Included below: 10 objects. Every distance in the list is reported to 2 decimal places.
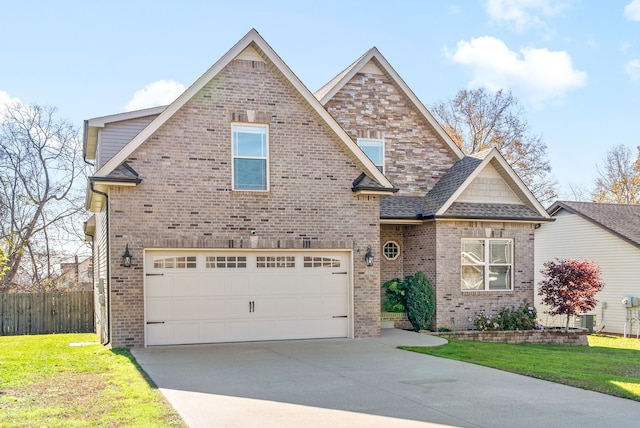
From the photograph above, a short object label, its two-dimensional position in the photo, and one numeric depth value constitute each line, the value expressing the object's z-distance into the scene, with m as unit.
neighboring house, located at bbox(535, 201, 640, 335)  24.30
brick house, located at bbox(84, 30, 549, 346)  14.89
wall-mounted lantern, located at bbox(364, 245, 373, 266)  16.64
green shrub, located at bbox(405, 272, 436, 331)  18.42
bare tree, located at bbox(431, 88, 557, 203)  40.72
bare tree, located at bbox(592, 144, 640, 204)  45.88
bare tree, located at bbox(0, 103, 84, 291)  31.78
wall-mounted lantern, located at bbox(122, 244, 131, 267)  14.51
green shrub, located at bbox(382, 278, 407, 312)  18.88
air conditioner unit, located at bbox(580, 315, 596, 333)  24.52
